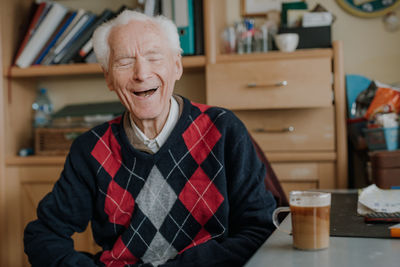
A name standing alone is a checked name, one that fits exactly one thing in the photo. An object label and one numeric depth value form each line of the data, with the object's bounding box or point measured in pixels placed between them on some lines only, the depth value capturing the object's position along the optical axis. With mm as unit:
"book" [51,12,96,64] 2246
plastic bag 1773
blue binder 2066
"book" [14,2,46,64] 2287
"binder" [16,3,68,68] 2250
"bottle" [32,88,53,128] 2410
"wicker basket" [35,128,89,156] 2238
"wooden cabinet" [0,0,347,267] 1958
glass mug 765
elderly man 1191
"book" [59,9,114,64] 2229
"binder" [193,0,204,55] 2090
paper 1013
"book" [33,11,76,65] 2268
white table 695
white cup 1961
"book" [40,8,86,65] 2244
